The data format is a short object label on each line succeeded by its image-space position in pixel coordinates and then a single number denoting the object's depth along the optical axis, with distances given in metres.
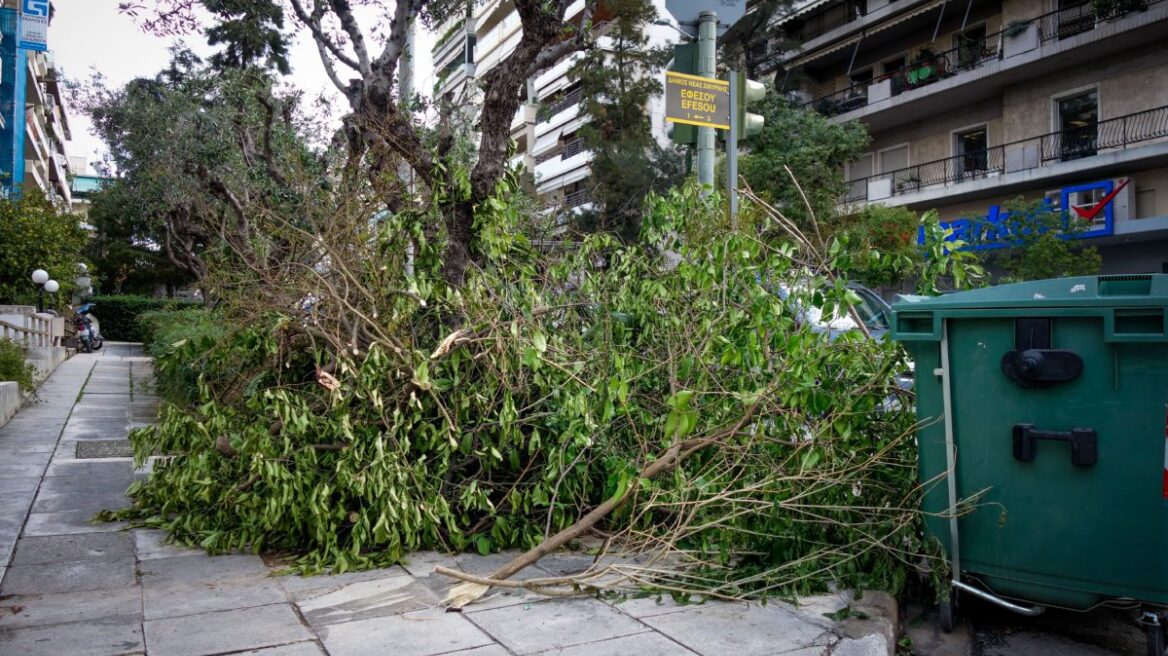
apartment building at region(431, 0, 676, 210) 36.41
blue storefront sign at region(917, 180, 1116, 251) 19.89
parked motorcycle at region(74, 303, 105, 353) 25.64
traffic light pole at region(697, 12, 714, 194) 8.14
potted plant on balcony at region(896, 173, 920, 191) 26.88
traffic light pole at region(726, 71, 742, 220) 8.00
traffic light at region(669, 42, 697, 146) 8.21
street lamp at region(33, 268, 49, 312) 17.55
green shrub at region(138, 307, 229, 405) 6.07
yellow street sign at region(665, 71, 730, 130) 7.65
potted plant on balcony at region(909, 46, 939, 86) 26.38
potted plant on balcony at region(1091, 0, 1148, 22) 20.48
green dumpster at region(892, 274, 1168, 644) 3.60
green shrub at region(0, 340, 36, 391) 11.43
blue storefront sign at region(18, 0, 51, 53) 34.25
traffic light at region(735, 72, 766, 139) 8.33
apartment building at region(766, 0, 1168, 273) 21.28
